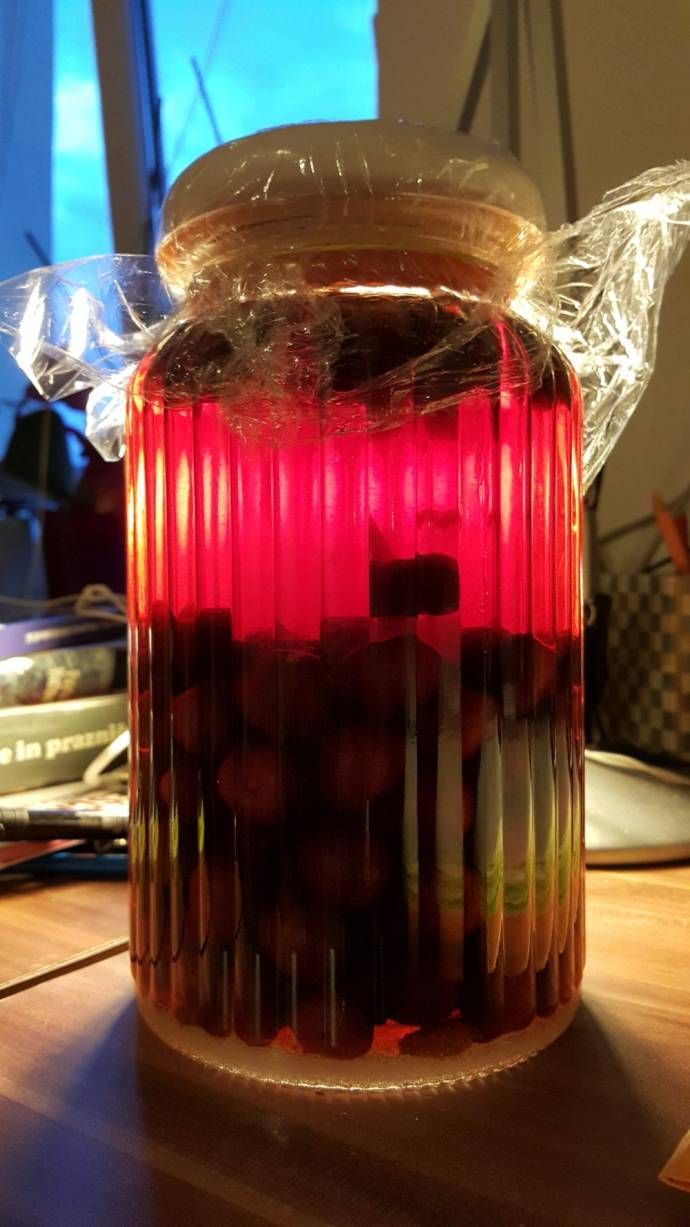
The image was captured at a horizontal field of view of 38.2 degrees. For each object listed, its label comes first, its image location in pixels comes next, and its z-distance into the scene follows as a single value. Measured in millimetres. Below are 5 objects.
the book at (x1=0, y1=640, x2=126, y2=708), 693
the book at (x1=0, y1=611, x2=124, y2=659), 737
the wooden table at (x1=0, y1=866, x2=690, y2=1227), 262
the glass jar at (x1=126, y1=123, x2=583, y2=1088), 335
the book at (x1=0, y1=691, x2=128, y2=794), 671
